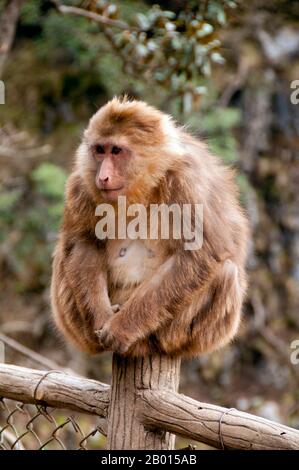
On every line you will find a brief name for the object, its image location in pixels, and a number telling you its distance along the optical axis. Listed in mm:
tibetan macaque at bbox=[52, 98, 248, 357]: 5488
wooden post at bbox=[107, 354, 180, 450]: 4457
